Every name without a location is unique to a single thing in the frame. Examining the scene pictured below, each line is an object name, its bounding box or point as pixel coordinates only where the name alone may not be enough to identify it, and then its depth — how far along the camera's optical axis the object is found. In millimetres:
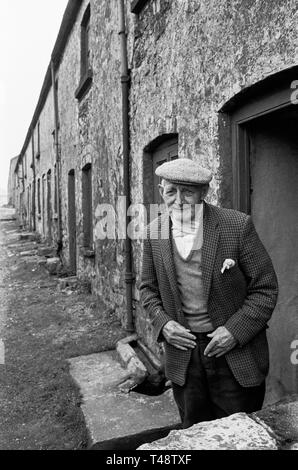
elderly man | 2127
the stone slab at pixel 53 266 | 10044
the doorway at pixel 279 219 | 3055
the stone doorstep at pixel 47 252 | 12155
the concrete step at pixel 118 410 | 3103
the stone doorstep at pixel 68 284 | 8547
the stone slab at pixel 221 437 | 1472
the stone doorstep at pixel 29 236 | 17891
